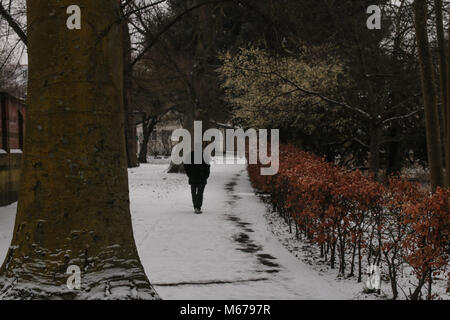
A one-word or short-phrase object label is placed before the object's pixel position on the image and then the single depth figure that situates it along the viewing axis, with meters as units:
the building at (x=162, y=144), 54.12
